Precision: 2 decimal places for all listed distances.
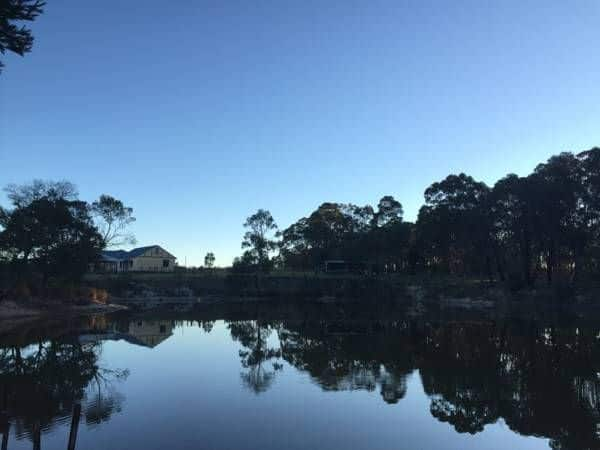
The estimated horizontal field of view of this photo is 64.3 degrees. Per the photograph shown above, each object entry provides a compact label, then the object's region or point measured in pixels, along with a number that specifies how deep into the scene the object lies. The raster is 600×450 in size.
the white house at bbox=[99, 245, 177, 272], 91.56
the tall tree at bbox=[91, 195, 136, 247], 72.88
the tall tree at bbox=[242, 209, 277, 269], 85.75
